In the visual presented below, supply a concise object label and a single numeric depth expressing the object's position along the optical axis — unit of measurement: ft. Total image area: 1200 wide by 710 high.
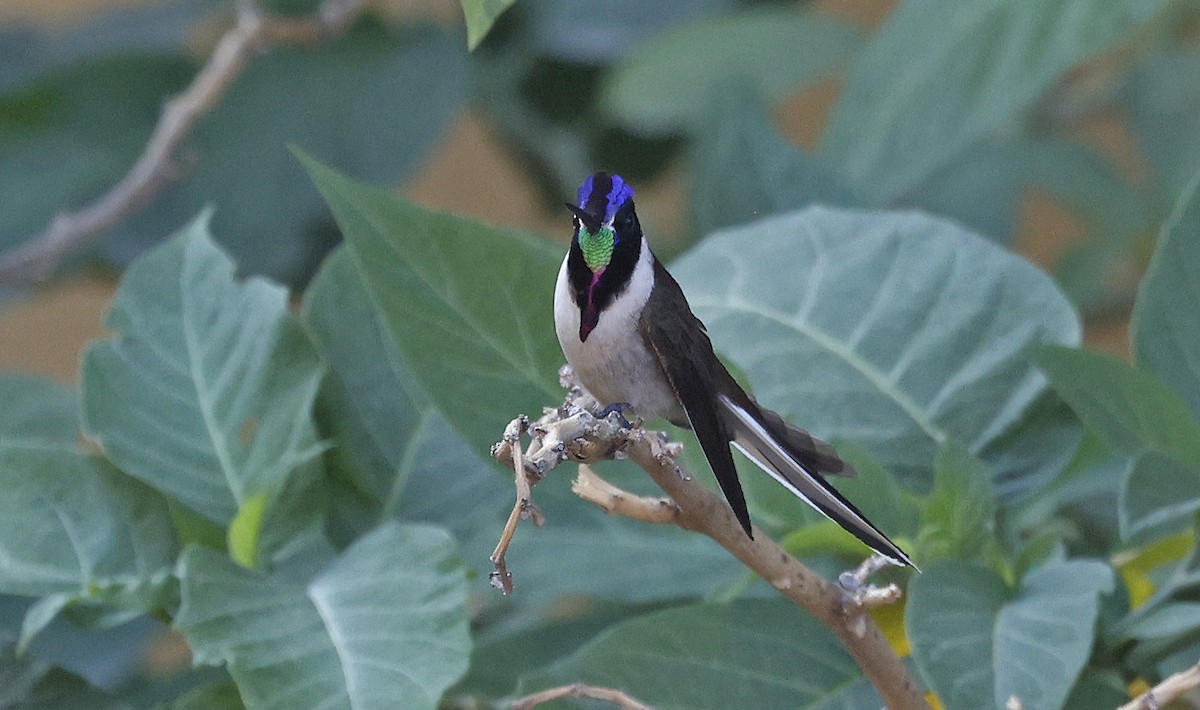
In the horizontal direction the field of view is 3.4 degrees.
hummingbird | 16.87
